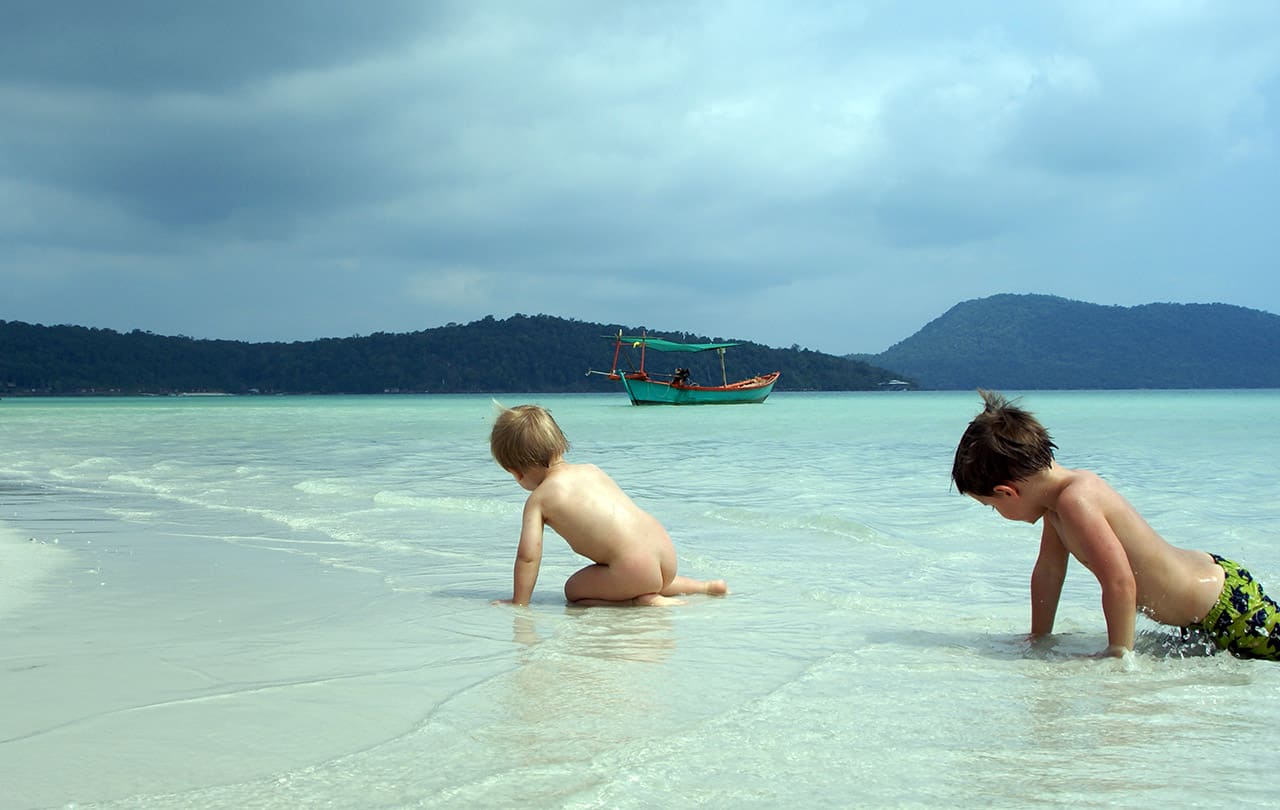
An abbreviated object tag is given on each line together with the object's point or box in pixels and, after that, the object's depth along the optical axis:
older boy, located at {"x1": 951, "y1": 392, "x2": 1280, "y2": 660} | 3.60
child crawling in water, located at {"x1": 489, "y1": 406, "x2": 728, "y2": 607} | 4.79
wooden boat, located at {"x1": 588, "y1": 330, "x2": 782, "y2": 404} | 57.09
